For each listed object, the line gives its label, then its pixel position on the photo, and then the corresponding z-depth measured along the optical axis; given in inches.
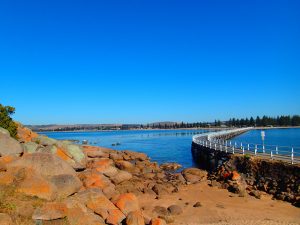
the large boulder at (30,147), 525.7
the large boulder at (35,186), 340.6
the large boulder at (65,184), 378.8
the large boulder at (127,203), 398.2
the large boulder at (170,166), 929.3
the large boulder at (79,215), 322.7
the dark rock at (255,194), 526.3
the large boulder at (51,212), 306.8
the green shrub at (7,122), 595.0
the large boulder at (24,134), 647.3
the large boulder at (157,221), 364.6
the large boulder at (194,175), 696.3
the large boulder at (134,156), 1042.2
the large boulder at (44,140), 637.4
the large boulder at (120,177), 624.6
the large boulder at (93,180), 479.3
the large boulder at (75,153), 569.8
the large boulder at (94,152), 856.2
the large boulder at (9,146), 439.5
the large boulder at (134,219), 353.1
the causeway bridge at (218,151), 630.7
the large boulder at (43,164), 404.7
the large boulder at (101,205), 366.7
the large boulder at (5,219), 270.7
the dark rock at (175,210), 454.5
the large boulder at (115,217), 357.6
